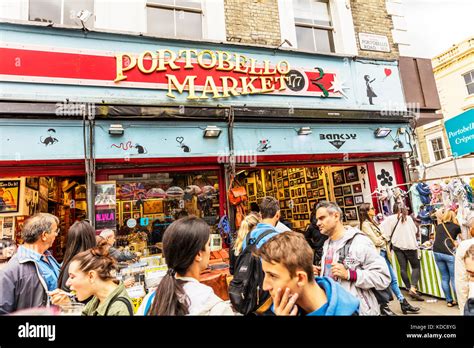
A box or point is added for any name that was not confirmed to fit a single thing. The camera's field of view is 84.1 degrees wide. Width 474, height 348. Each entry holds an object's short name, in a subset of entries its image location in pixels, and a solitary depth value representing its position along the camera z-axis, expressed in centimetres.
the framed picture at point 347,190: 636
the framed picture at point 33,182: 470
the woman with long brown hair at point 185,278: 121
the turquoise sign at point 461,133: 311
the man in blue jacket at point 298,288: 119
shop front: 408
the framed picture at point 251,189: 748
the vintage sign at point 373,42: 616
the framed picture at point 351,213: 625
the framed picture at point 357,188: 609
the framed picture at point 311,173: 685
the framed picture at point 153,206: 471
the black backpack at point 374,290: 209
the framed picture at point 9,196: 437
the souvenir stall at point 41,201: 441
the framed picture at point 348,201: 633
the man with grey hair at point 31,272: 187
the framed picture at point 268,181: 735
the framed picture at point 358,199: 607
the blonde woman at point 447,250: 392
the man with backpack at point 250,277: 216
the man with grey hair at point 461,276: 236
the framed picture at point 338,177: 653
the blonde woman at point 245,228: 285
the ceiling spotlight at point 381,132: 566
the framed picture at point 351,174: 619
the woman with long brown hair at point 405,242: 439
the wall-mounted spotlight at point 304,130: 518
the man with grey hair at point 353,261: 196
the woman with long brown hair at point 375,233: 394
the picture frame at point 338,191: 661
